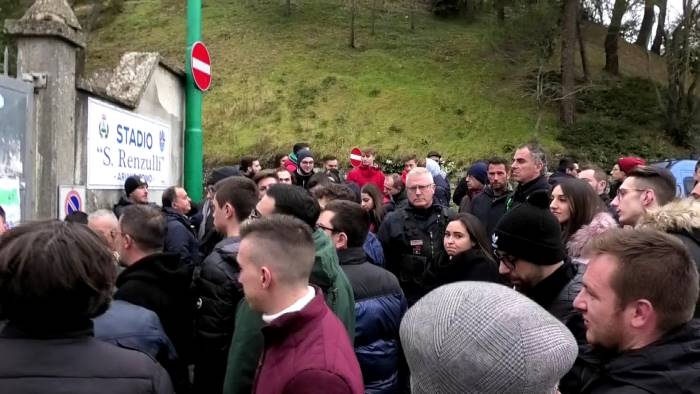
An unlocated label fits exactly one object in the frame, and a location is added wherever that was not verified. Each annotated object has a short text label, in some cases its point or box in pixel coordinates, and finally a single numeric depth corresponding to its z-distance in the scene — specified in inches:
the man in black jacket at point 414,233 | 200.7
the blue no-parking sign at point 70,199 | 210.6
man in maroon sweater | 78.3
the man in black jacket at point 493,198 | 234.1
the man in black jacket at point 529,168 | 208.7
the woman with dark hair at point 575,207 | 156.8
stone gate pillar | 205.2
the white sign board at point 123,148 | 233.1
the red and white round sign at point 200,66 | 317.4
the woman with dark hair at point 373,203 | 254.4
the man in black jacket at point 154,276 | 127.9
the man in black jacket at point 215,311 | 126.8
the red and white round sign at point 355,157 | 454.9
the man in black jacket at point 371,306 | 133.9
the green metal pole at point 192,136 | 328.5
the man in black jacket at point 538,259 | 107.6
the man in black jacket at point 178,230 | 200.8
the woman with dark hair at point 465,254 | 165.6
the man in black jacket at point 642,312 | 68.6
